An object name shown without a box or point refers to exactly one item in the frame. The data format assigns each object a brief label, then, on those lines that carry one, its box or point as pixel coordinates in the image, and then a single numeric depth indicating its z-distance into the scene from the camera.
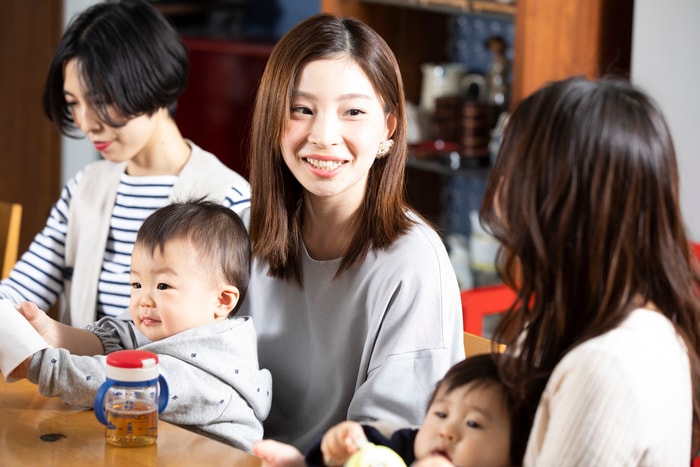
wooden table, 1.71
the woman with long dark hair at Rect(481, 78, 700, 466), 1.51
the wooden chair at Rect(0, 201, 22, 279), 2.63
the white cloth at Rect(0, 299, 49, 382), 1.84
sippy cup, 1.73
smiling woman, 1.95
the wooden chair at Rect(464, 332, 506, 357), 1.99
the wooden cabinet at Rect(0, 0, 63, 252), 4.21
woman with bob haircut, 2.41
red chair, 2.53
